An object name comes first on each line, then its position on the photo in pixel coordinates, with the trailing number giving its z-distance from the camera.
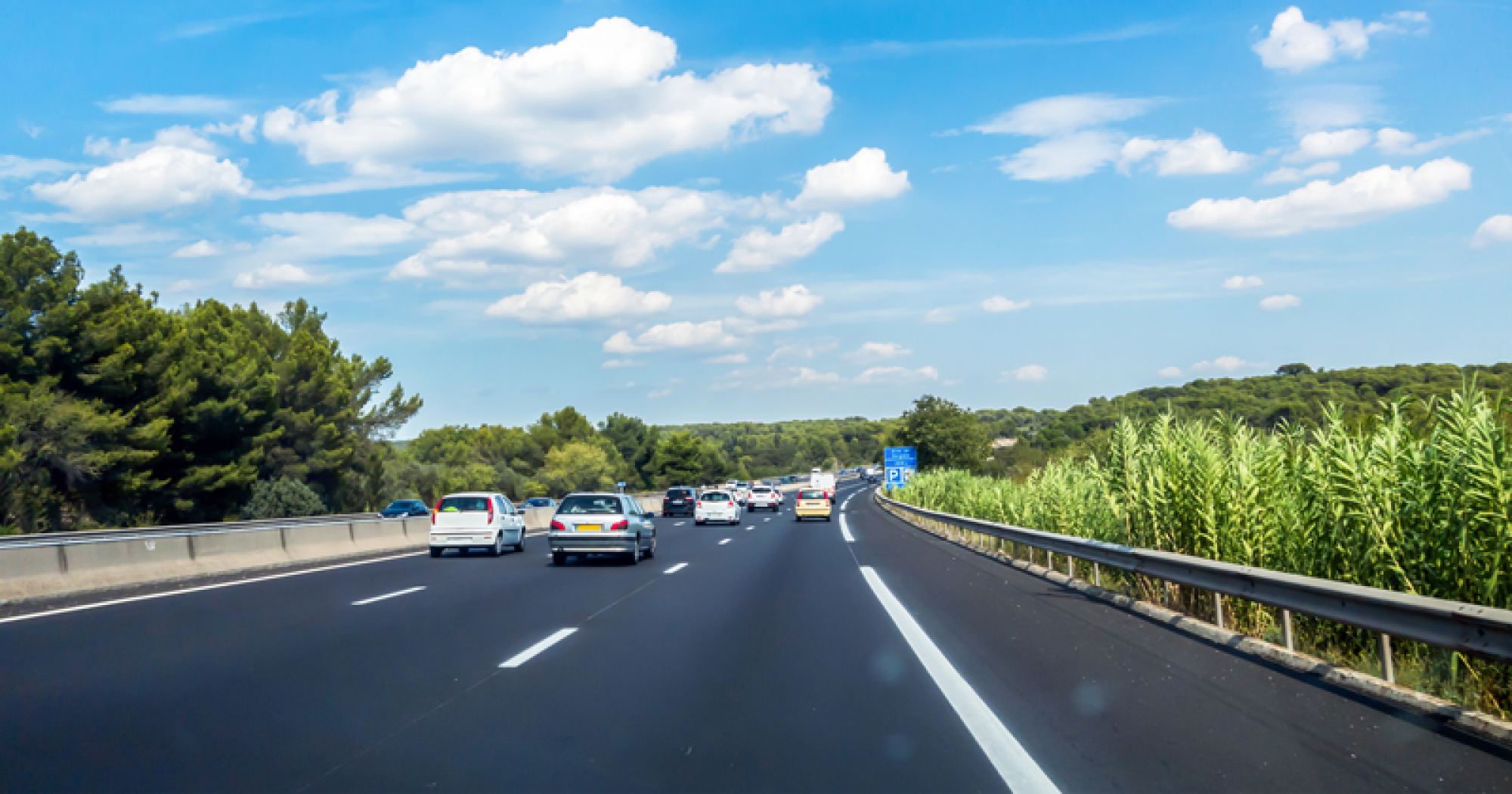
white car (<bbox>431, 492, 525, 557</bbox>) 25.14
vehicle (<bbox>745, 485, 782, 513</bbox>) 66.44
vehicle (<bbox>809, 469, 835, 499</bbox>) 93.76
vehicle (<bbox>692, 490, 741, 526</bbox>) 43.97
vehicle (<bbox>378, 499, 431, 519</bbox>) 52.81
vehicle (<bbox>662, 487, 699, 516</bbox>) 59.12
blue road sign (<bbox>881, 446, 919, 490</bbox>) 64.06
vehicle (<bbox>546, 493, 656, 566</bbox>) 21.48
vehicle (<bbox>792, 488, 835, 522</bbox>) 45.97
